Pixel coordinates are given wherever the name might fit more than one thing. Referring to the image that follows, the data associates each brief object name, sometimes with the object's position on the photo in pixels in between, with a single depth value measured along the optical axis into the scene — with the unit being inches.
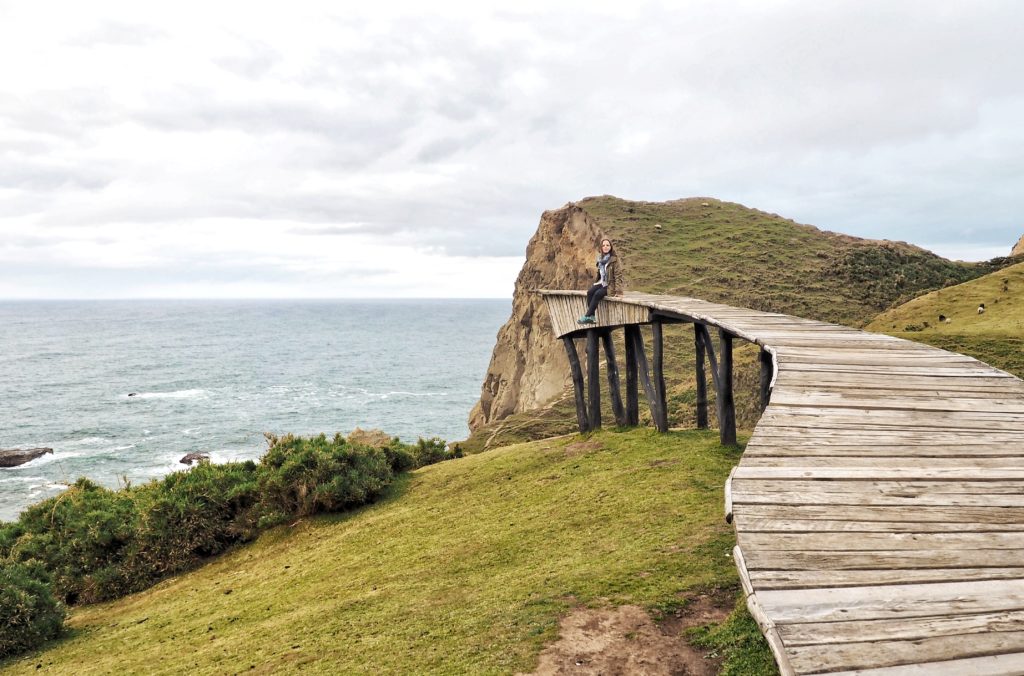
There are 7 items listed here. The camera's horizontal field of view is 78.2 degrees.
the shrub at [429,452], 870.4
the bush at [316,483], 636.7
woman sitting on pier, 669.9
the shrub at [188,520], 587.2
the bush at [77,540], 569.0
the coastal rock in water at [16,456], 1712.6
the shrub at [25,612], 433.4
